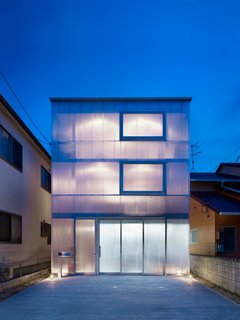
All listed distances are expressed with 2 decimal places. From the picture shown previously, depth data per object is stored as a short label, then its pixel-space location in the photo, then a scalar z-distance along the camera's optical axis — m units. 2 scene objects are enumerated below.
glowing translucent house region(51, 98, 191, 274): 12.64
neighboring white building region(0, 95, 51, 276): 10.79
